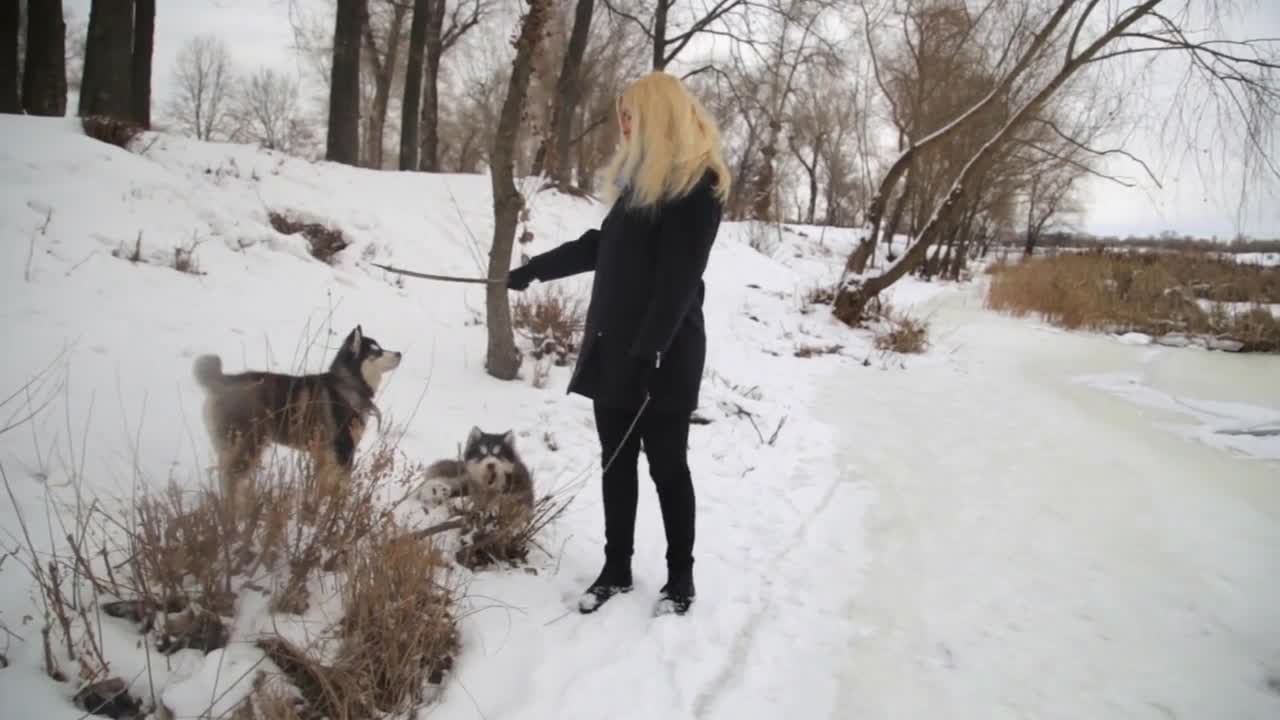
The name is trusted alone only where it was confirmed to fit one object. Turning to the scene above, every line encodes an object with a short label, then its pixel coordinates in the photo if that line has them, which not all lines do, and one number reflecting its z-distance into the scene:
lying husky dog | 2.84
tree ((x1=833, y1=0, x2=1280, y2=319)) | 5.40
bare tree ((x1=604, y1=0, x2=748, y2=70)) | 10.75
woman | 2.07
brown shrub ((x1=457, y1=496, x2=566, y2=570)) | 2.56
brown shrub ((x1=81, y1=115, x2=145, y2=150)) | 5.54
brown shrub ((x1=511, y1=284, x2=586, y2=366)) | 5.27
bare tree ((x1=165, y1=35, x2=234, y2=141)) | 30.08
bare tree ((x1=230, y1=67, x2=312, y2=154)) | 32.72
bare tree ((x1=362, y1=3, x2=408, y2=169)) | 16.94
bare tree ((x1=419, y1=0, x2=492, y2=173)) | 13.25
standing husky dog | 2.28
